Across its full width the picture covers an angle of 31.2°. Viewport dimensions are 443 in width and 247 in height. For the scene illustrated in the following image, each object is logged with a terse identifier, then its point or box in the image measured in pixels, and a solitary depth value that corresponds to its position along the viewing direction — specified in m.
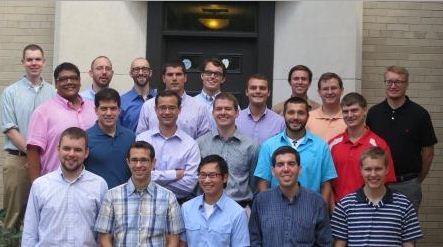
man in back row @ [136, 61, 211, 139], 7.32
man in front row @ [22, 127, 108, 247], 6.07
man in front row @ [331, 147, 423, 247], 6.07
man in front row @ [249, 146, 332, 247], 6.06
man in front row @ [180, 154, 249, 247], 6.11
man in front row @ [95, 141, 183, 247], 6.06
